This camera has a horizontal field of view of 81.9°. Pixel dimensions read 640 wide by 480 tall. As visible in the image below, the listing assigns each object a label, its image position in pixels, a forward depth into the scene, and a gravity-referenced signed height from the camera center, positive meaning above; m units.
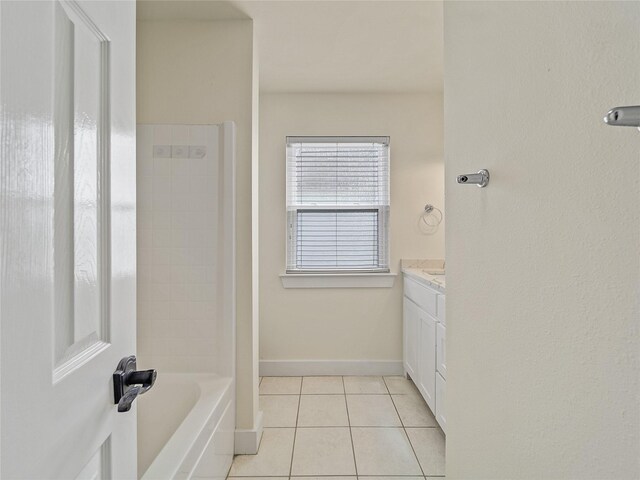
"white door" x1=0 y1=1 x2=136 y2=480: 0.42 +0.00
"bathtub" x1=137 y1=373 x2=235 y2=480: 1.39 -0.84
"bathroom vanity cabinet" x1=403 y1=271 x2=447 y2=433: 2.14 -0.68
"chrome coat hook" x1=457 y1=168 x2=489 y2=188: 0.93 +0.15
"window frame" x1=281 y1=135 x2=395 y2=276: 3.17 +0.20
